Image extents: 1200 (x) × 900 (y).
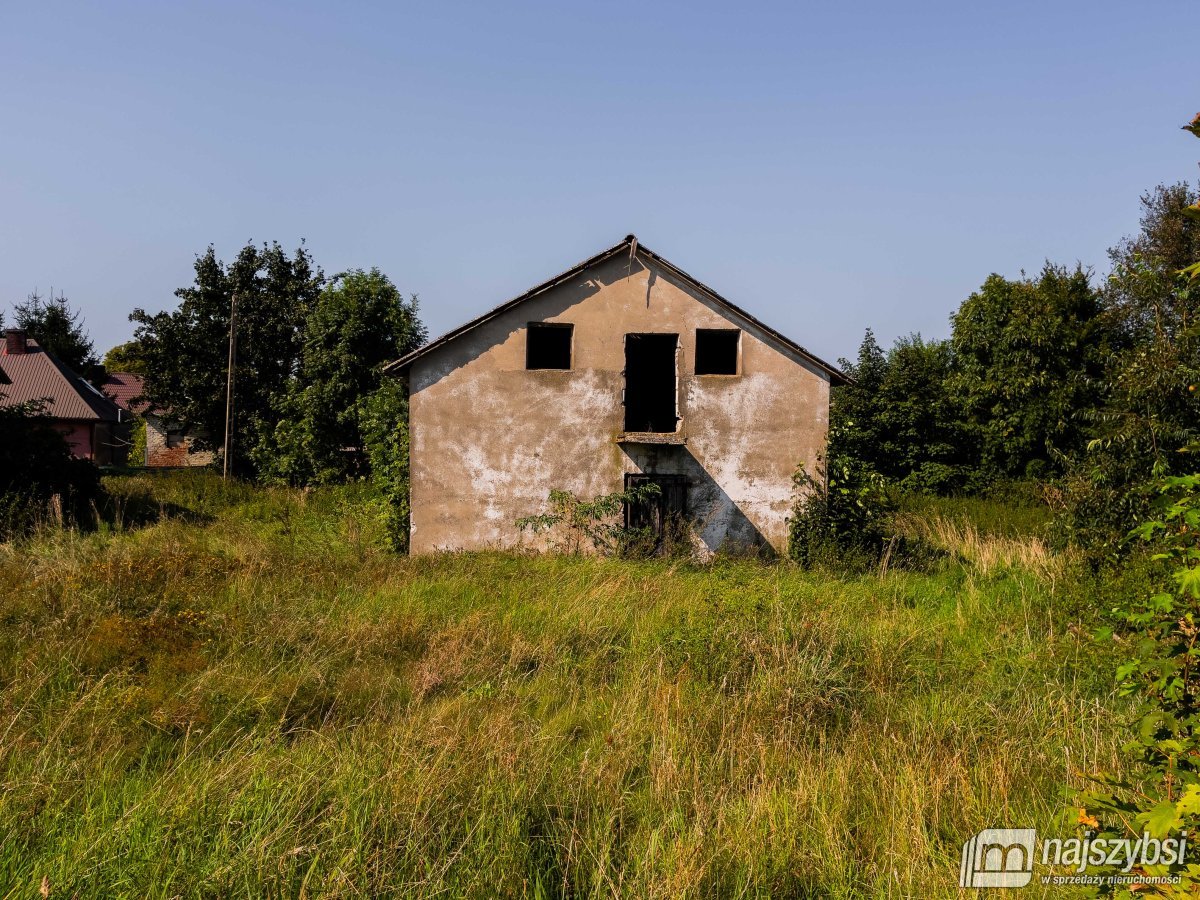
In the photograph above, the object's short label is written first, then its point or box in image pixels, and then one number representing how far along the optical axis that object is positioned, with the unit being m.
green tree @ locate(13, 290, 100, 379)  48.16
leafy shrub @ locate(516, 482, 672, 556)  13.48
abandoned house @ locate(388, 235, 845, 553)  13.72
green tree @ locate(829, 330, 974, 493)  26.92
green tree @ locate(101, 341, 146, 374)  58.38
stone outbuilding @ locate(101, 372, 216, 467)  42.91
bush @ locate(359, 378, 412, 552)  14.13
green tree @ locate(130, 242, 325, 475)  30.12
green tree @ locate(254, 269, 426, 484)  25.19
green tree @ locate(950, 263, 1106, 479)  25.16
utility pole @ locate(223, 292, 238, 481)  27.34
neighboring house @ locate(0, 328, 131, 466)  36.97
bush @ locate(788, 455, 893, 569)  13.27
